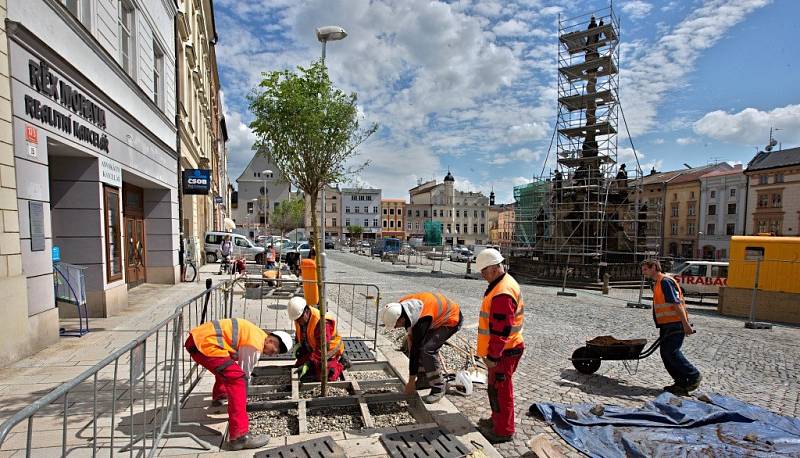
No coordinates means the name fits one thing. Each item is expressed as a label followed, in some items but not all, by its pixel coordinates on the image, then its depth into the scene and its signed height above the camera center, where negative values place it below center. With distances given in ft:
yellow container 38.04 -4.30
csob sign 48.83 +3.51
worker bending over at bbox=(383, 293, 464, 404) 15.26 -4.45
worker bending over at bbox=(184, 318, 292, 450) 11.46 -4.08
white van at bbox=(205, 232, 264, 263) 81.15 -7.17
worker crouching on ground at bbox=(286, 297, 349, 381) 16.52 -5.22
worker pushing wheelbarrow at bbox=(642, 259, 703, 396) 17.15 -4.80
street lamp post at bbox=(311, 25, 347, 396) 18.38 +7.99
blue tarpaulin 12.35 -6.96
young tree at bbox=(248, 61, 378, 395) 14.10 +3.01
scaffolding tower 80.07 +4.62
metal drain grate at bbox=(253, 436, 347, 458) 11.18 -6.49
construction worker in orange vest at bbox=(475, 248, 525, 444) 12.56 -3.82
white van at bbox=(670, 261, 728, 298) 59.57 -8.87
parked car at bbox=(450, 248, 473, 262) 130.82 -13.03
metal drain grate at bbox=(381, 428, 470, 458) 11.59 -6.66
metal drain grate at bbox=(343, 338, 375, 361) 20.33 -7.06
